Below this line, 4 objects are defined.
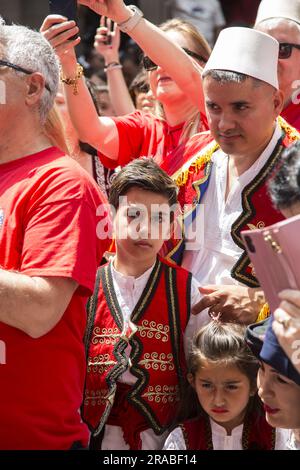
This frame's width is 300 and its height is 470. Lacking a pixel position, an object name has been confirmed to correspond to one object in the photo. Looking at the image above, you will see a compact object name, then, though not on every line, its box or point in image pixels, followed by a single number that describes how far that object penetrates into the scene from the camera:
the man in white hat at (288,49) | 7.59
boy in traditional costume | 6.42
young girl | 6.54
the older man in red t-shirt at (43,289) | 4.95
